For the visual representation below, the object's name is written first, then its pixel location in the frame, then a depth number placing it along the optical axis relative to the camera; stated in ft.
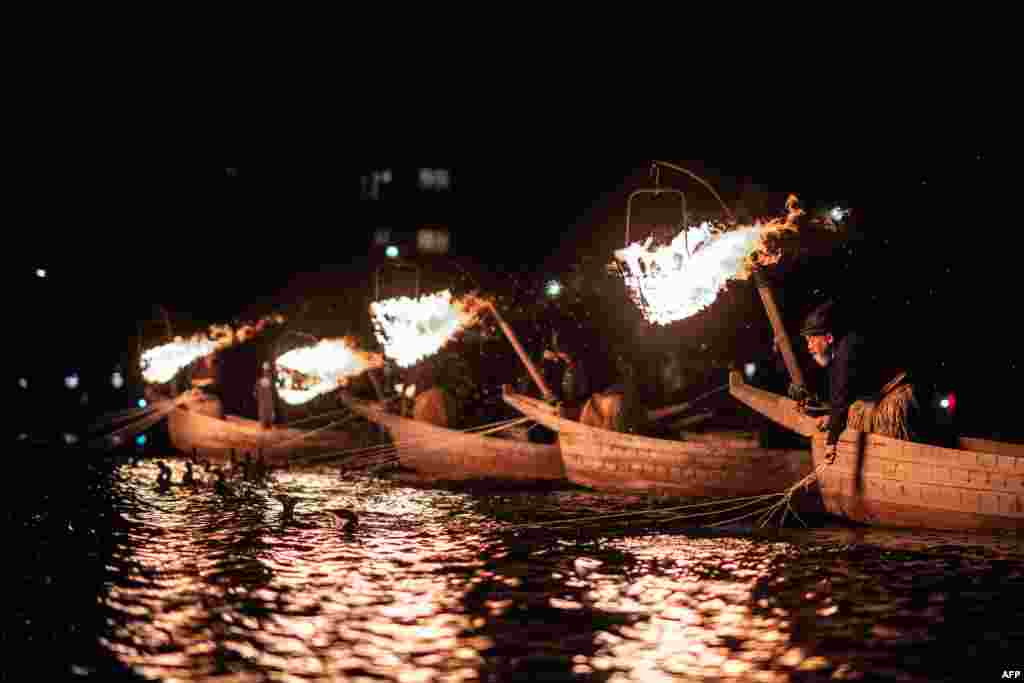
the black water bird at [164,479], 61.66
